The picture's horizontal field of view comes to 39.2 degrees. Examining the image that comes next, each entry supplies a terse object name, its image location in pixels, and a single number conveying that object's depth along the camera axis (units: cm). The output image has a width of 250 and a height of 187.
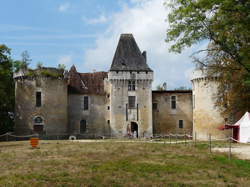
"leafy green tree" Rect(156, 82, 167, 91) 4266
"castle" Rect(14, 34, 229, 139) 3278
